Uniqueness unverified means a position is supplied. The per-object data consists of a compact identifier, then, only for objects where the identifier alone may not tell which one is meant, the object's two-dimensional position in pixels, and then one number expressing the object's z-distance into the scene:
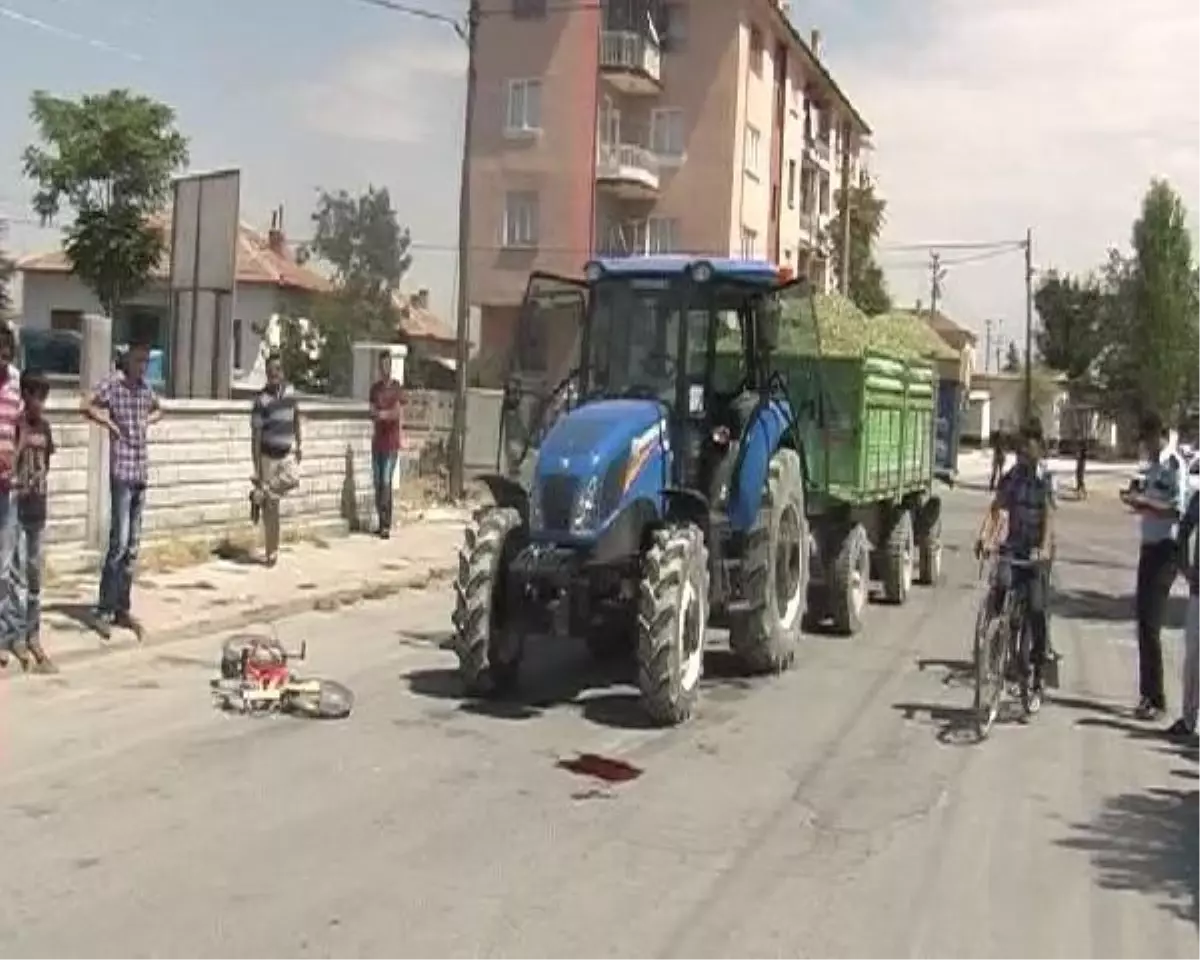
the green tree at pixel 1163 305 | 78.56
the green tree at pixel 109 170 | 41.00
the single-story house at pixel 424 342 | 43.44
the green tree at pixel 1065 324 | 105.69
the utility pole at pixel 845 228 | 55.66
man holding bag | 16.69
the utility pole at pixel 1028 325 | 70.69
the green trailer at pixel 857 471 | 13.77
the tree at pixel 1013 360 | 123.41
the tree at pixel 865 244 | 66.21
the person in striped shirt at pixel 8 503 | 10.46
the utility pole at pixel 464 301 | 25.34
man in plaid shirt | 12.07
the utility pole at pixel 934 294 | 90.75
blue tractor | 10.11
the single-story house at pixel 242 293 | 56.63
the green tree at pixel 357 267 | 49.28
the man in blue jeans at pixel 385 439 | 19.89
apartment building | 48.94
